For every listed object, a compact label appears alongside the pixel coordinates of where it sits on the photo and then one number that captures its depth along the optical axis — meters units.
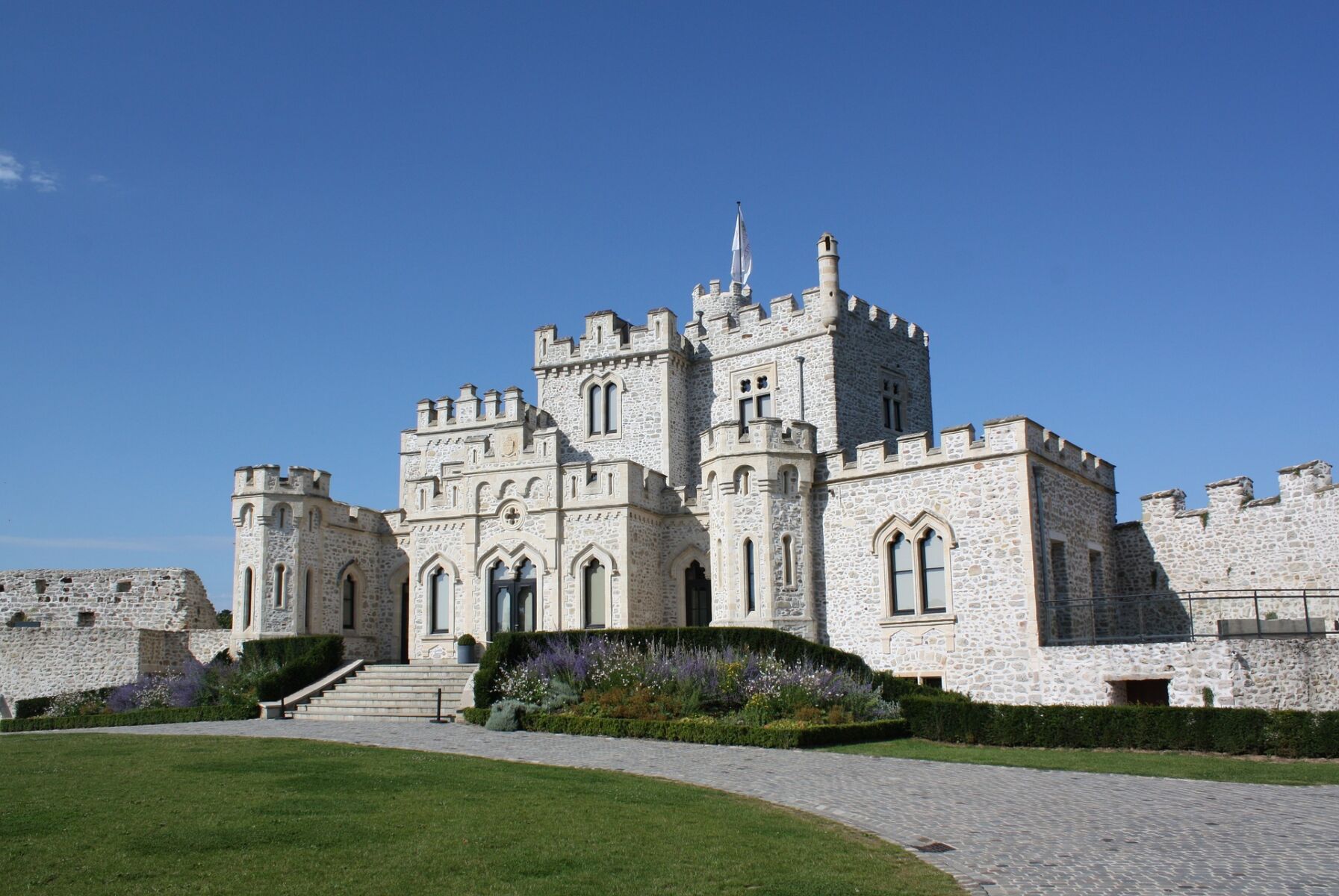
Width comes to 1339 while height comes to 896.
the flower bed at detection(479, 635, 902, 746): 22.08
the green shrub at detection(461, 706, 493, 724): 25.23
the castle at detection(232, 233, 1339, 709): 26.55
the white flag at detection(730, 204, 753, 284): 44.91
